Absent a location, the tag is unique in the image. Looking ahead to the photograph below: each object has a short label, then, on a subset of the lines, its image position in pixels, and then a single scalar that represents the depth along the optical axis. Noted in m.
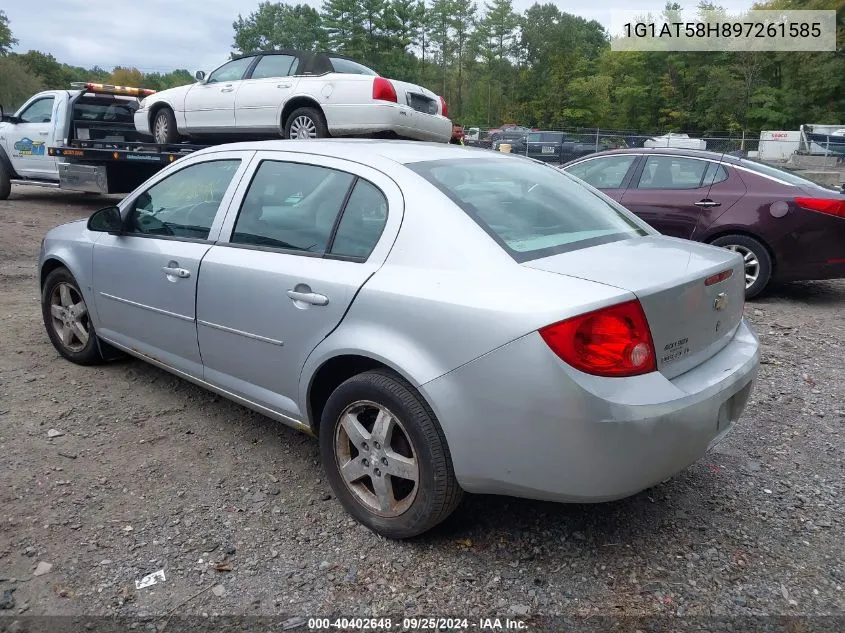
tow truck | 10.38
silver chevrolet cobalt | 2.24
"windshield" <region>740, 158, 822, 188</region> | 6.78
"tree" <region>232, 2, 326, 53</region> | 65.25
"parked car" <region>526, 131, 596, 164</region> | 23.05
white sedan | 7.45
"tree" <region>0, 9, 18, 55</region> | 76.00
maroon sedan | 6.42
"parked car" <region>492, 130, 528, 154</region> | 23.85
